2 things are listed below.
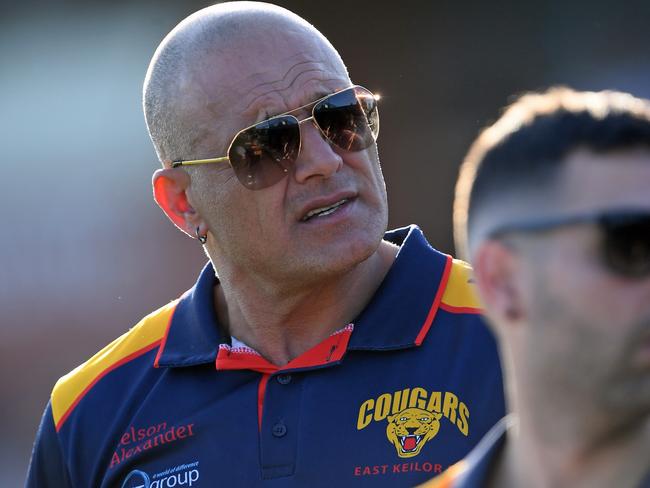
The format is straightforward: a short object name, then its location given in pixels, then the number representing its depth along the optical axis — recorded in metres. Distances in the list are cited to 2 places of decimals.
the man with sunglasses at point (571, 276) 5.00
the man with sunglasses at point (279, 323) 5.37
